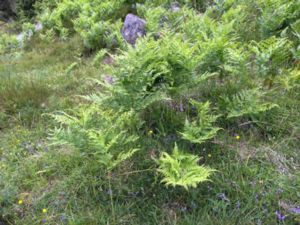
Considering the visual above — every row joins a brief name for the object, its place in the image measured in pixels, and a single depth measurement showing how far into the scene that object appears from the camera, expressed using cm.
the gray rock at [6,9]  1085
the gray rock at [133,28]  532
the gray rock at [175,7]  594
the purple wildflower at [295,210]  201
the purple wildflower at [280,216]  200
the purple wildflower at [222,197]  216
